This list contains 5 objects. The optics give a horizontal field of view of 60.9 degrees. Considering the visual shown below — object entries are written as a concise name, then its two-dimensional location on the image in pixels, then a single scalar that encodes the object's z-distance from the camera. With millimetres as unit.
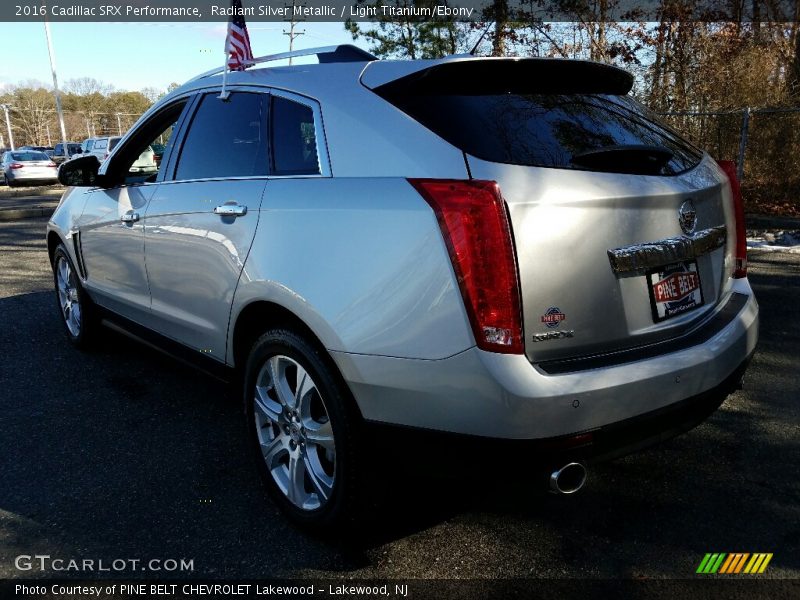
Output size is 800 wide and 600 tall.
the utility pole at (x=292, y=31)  39488
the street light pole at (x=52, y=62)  38875
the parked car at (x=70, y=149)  43700
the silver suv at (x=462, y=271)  2074
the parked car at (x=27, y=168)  25875
